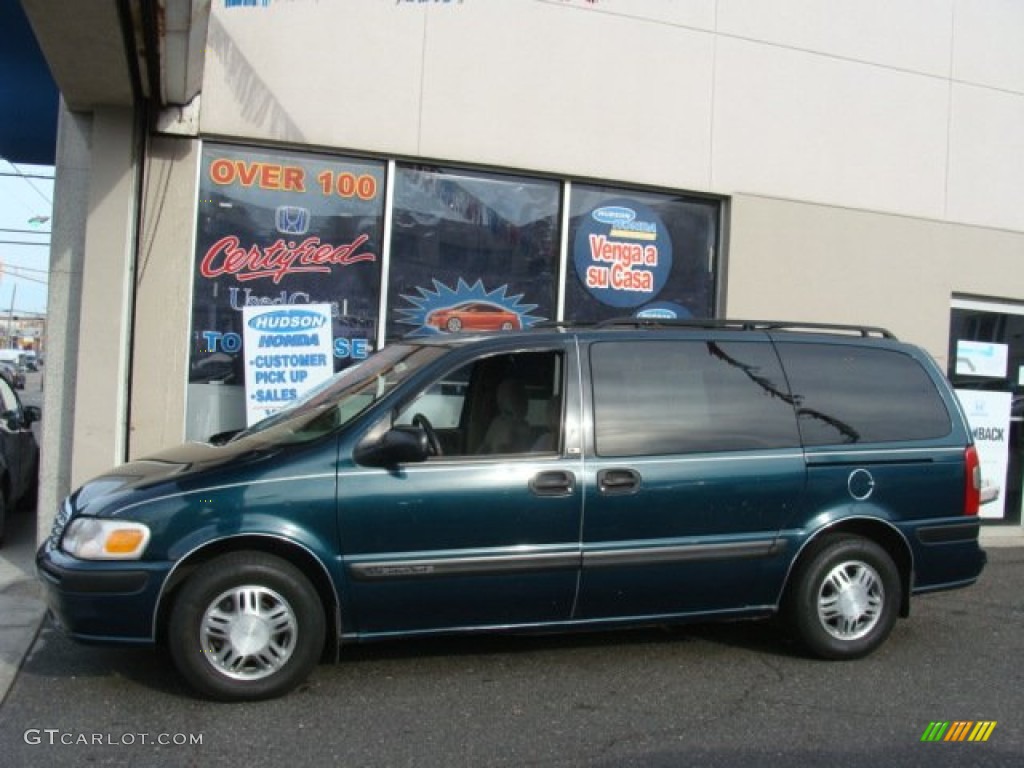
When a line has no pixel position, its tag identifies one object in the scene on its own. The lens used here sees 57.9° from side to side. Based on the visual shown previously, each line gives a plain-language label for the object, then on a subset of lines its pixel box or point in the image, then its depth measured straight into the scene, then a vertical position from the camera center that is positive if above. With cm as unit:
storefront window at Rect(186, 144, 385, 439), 752 +97
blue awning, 773 +261
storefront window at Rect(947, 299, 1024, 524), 965 +28
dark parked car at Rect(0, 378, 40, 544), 803 -84
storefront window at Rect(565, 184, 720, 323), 852 +133
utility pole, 8543 +250
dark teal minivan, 421 -57
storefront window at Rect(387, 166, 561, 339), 798 +120
